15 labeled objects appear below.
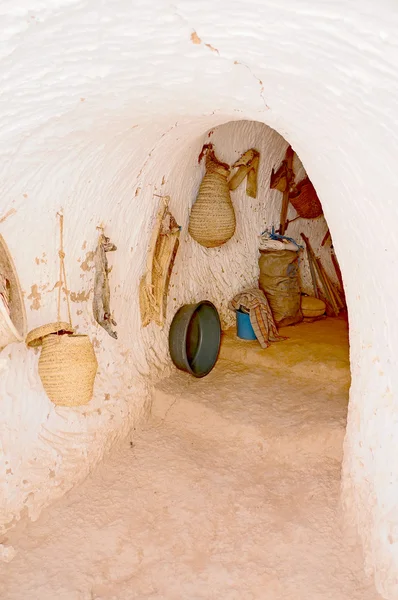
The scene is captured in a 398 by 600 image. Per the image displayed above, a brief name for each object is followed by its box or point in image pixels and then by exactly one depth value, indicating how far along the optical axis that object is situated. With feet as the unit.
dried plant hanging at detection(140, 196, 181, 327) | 10.71
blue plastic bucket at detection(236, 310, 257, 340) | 12.99
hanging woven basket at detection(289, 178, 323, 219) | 14.85
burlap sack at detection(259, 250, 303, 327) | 13.92
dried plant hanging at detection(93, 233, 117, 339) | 9.16
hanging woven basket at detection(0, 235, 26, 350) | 6.90
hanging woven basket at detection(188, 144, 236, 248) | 11.71
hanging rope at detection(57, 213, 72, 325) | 7.92
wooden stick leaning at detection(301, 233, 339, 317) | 15.99
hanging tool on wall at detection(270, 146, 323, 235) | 14.48
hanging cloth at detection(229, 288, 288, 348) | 12.66
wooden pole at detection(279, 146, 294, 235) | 14.56
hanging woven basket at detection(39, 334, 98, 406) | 7.14
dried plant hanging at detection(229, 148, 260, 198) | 12.97
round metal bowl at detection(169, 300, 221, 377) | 11.56
